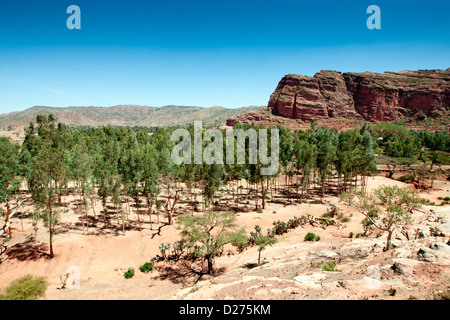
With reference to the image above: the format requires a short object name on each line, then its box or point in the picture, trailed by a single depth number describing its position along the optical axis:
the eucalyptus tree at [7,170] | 27.23
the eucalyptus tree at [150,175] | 30.70
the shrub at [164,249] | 25.93
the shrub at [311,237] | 28.73
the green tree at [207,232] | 21.20
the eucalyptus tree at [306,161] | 42.41
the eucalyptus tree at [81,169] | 31.52
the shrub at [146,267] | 23.87
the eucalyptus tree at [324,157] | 43.06
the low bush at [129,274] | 22.81
